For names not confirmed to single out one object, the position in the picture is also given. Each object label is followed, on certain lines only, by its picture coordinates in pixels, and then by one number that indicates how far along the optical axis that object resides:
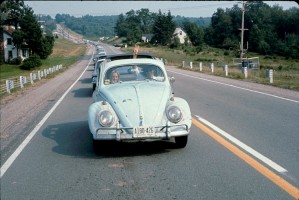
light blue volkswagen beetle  6.67
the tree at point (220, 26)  127.00
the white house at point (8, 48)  69.73
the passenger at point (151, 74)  8.74
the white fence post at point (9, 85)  22.08
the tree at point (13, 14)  73.60
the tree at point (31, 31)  67.56
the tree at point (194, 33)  142.12
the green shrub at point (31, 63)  58.75
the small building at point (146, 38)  115.56
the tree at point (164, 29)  95.96
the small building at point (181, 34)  138.43
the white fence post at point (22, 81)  25.42
